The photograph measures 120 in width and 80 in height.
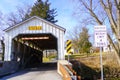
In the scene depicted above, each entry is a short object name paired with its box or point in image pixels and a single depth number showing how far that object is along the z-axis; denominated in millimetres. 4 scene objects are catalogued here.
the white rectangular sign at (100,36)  3940
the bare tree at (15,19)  25115
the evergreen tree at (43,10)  24346
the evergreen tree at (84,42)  24257
